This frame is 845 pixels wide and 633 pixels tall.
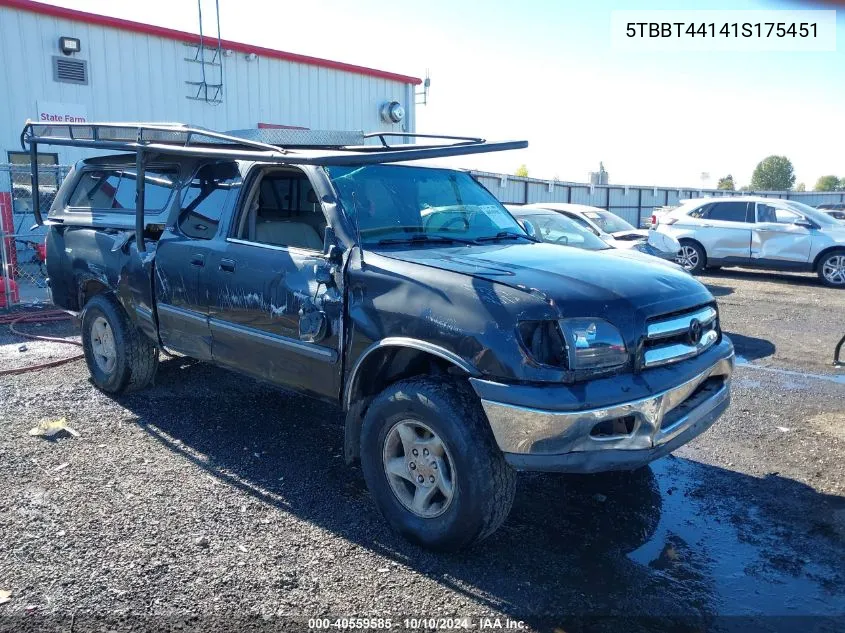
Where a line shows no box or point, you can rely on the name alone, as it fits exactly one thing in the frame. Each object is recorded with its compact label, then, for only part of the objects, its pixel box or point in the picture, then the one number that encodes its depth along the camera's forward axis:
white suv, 13.98
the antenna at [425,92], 21.56
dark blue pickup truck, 3.22
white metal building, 13.62
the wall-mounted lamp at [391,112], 20.53
